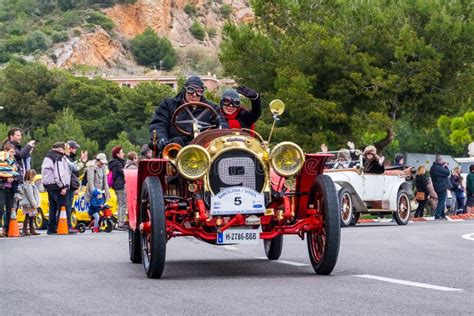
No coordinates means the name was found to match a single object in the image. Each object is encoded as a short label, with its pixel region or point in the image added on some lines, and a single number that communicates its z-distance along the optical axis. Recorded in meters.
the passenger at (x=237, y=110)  12.75
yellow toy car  28.02
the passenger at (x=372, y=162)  27.31
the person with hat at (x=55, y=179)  23.62
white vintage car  26.50
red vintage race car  10.98
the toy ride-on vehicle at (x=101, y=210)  25.77
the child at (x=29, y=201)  23.81
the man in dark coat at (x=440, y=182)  32.19
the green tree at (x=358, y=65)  42.94
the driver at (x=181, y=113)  12.59
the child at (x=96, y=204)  25.81
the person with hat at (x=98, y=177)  26.00
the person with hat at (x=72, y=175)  24.45
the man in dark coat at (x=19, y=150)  22.72
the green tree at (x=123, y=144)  103.62
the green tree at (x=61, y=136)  104.06
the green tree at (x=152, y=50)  190.62
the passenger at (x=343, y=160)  27.66
